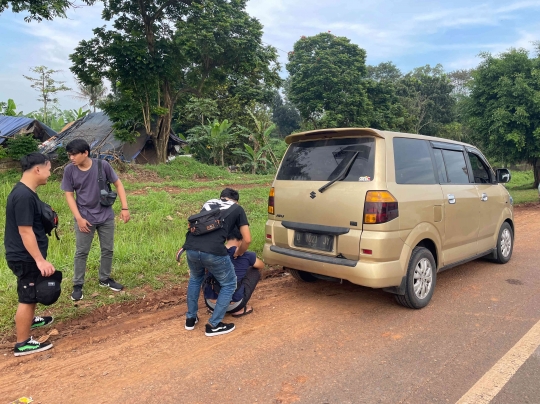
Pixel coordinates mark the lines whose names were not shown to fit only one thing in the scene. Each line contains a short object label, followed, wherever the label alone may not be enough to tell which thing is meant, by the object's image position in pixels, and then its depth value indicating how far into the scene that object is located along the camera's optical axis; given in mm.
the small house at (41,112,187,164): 18289
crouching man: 3839
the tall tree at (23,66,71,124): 29812
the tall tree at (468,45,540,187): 14484
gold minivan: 3752
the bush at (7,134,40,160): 14164
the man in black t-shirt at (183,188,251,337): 3494
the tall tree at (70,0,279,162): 14188
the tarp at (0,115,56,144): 16028
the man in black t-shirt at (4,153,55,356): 3131
